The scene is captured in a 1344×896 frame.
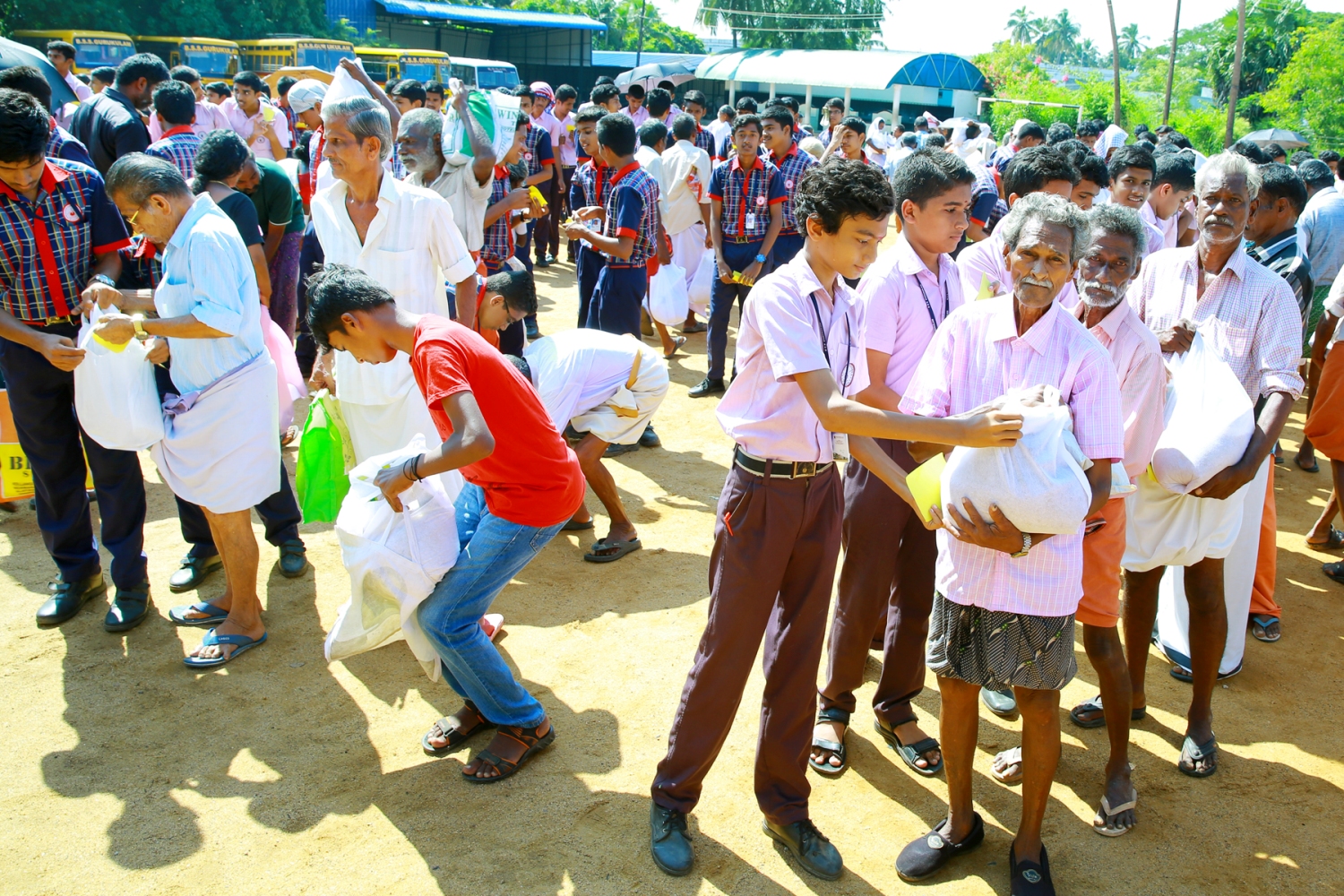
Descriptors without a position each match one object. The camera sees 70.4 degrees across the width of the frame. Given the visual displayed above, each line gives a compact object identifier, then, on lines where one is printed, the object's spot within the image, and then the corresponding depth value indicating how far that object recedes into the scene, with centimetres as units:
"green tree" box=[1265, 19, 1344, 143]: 2322
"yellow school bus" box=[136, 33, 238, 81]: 2570
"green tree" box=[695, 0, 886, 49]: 6062
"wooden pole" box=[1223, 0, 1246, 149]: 1931
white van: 3203
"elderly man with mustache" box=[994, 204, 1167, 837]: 288
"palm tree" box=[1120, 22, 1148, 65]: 10388
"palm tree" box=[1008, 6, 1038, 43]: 10719
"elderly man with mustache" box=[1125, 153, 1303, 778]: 328
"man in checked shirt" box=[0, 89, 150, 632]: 373
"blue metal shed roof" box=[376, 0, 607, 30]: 4403
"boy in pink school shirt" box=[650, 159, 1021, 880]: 252
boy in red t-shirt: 276
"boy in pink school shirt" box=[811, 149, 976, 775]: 315
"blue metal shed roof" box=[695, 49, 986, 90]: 3550
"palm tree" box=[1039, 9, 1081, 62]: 10812
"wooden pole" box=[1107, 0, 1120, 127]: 2370
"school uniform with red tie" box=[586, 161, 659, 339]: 641
